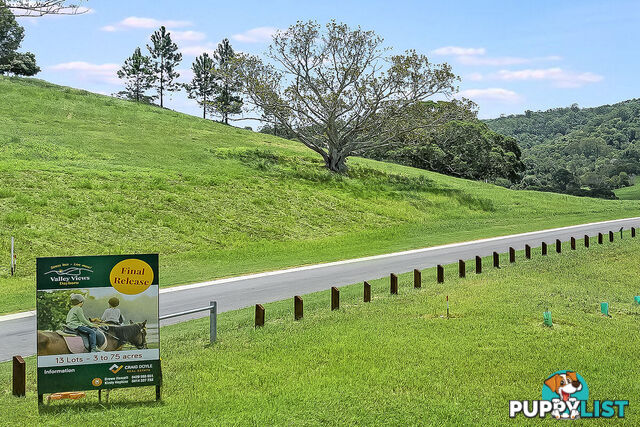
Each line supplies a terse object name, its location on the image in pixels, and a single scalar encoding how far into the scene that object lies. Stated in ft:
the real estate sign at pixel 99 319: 26.99
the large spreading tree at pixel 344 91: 153.99
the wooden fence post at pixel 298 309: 44.96
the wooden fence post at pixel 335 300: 48.19
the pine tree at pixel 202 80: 332.60
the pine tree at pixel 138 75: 304.09
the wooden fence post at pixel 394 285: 54.54
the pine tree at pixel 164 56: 311.06
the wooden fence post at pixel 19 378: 29.68
